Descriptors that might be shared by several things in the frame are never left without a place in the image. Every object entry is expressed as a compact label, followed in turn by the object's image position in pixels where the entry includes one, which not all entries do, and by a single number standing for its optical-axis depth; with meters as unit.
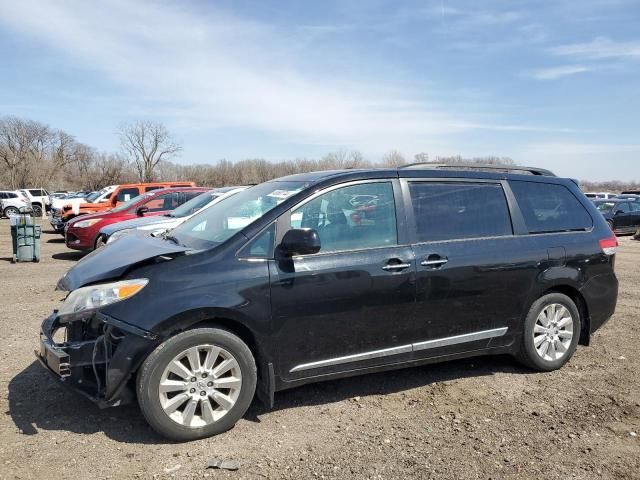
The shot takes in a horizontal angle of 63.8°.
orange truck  17.25
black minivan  3.38
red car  11.77
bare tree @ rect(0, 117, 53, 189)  73.31
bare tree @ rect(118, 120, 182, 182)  87.44
